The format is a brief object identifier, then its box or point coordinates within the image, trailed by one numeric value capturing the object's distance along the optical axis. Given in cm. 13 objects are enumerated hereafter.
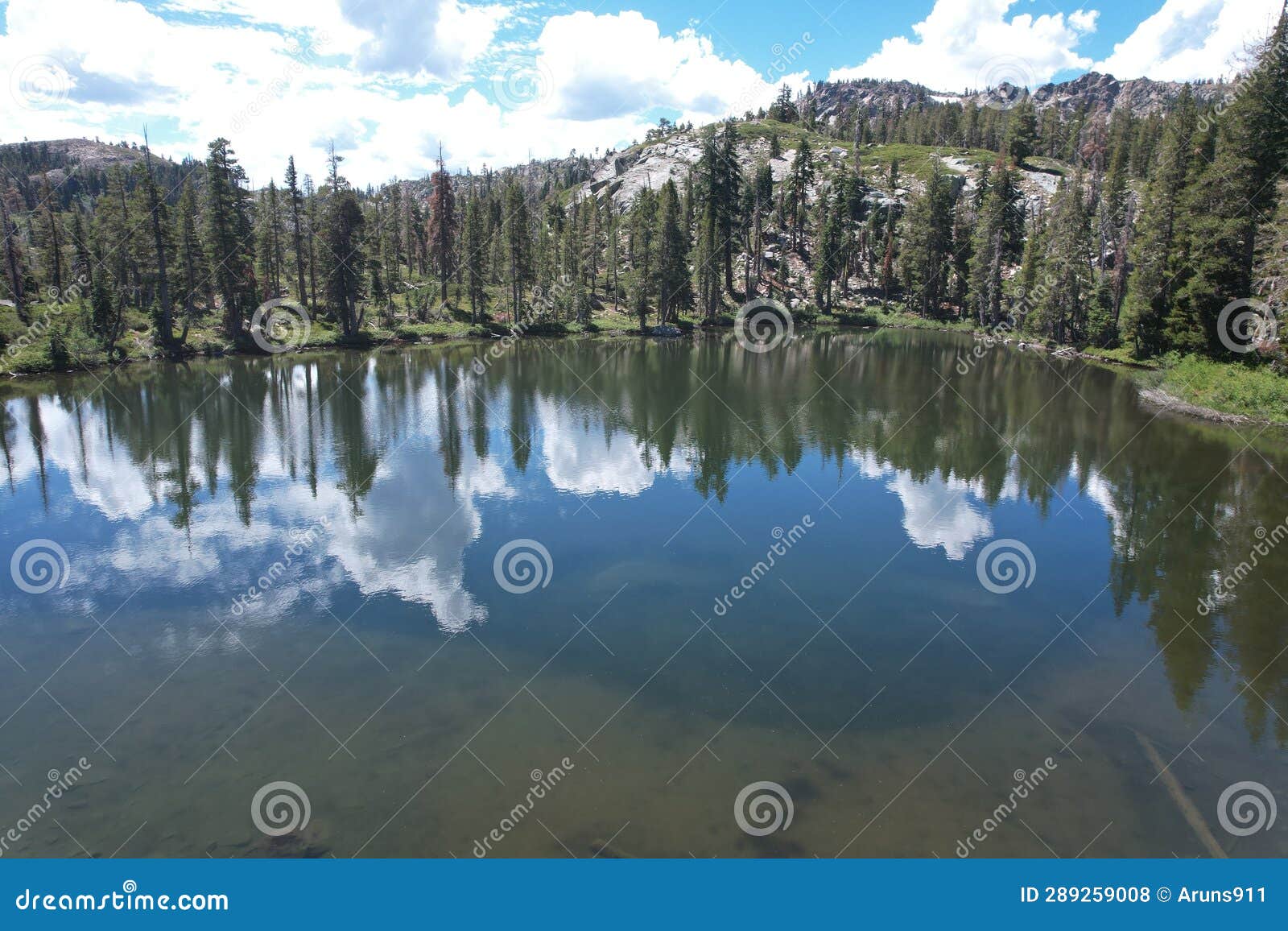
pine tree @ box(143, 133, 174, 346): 5744
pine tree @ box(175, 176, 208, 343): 6084
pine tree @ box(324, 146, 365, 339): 6656
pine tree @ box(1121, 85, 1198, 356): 4959
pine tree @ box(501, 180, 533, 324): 7769
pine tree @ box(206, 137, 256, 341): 6109
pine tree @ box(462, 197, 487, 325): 7900
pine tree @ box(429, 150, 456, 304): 8531
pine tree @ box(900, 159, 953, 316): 9194
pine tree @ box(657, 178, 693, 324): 8031
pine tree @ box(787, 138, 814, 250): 10825
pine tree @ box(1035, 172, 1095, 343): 6388
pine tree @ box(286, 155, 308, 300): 6931
